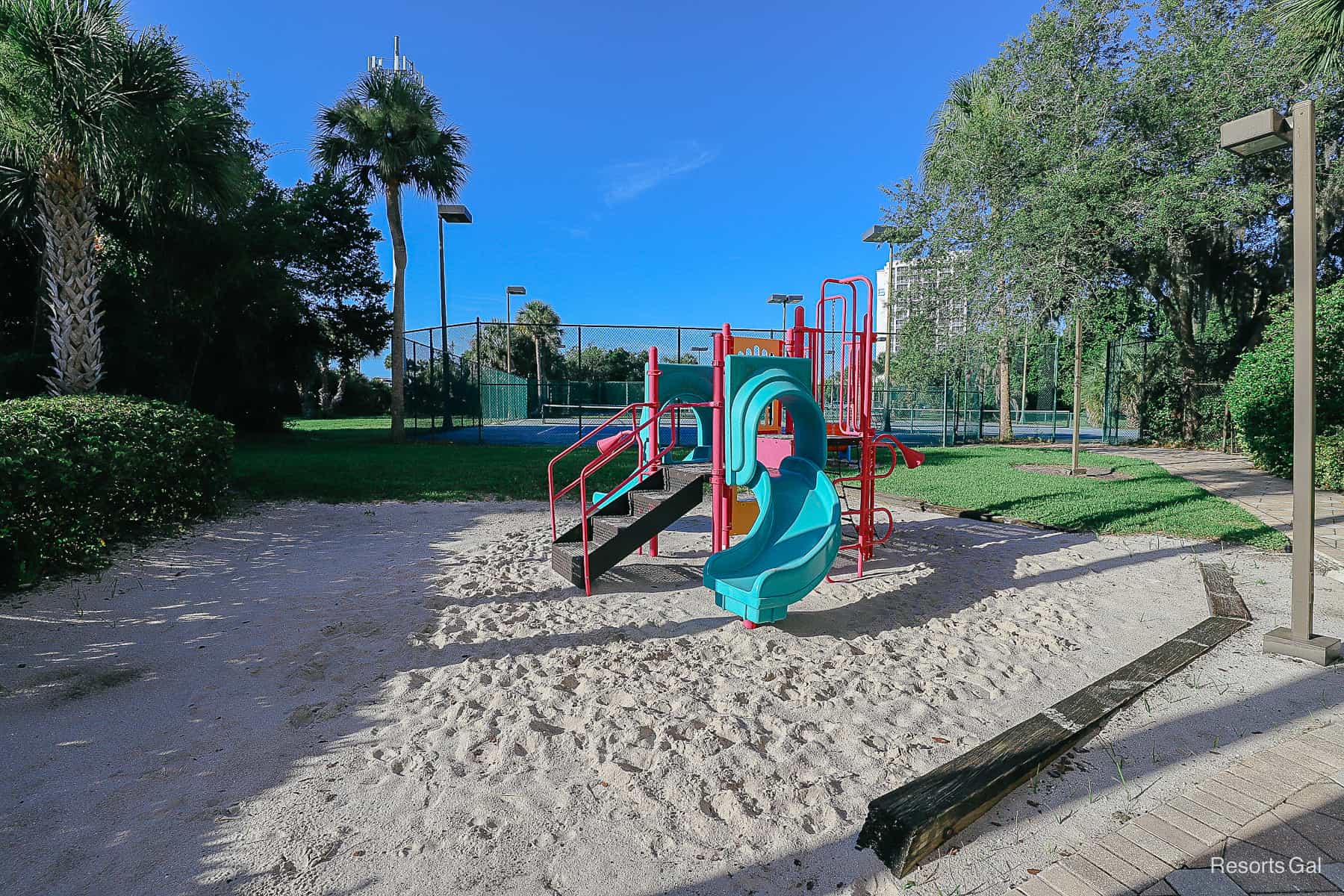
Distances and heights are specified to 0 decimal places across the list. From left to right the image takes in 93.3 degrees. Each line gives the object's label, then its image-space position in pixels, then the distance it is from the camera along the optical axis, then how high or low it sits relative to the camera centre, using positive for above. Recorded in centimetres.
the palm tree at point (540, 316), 5012 +988
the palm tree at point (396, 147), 1688 +762
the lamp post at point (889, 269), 1742 +466
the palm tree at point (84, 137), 714 +361
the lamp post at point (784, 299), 2120 +421
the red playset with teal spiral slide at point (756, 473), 441 -41
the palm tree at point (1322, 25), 880 +577
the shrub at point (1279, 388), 967 +50
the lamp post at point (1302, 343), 364 +43
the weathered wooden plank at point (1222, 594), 460 -136
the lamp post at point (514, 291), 2684 +578
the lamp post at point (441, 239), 1748 +552
